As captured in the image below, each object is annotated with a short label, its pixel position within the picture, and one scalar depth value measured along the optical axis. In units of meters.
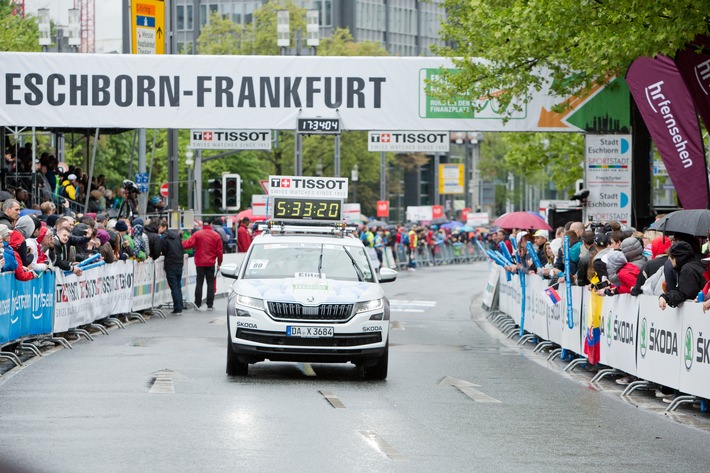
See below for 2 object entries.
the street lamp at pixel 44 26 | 46.81
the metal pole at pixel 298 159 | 41.26
